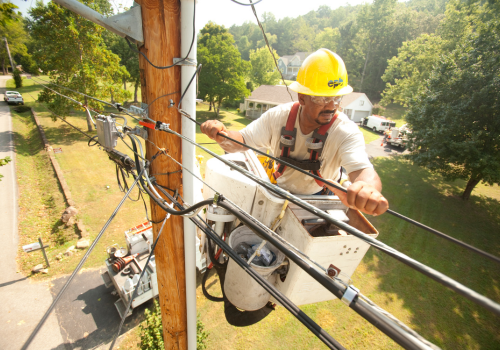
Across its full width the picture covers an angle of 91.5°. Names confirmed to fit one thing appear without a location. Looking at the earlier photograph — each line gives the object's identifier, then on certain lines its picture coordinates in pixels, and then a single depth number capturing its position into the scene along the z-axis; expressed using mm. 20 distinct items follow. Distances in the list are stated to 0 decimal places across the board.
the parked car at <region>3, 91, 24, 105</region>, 22609
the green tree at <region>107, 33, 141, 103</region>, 24484
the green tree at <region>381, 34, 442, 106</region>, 20125
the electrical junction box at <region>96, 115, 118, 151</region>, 2404
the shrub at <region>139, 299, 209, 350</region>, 4430
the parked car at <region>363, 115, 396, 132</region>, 28453
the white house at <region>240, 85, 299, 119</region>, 31359
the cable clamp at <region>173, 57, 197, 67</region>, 2070
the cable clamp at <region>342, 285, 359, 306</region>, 1105
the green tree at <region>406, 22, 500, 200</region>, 9508
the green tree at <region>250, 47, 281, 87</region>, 37750
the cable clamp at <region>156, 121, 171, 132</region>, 2057
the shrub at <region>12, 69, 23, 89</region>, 29164
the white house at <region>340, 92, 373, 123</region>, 34250
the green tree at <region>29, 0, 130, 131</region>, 13578
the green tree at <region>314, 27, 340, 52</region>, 53344
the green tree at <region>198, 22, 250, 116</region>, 24609
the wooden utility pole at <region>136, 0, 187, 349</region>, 1998
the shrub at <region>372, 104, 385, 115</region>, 38016
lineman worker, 2498
